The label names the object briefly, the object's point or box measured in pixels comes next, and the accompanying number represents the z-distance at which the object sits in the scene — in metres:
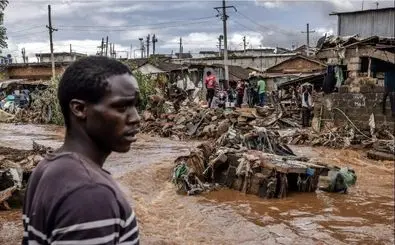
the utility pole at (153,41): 65.29
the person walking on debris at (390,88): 14.41
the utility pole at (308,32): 58.21
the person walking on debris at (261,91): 23.42
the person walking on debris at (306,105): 18.42
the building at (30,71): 42.41
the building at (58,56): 57.53
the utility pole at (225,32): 30.48
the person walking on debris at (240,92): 24.38
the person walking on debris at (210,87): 21.23
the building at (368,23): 26.38
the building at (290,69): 32.47
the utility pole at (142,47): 68.01
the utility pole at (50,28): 37.62
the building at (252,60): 42.31
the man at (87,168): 1.17
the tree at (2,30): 9.98
